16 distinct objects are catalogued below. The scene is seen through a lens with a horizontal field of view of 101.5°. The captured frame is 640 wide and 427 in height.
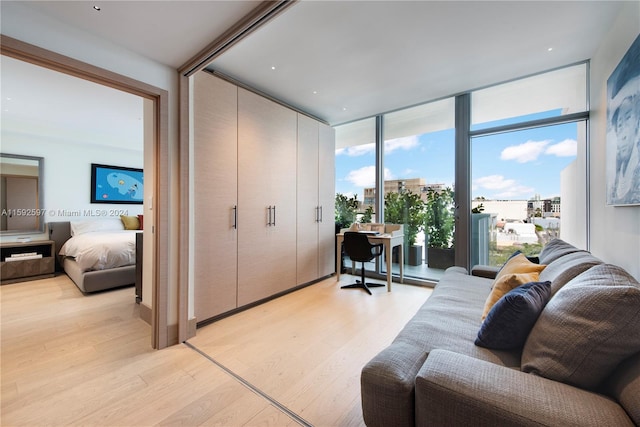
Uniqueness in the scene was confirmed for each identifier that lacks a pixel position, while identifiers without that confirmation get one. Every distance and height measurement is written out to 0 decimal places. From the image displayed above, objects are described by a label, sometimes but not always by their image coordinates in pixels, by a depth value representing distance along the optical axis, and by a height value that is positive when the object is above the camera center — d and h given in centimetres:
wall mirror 417 +30
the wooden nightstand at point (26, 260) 387 -73
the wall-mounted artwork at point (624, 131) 157 +55
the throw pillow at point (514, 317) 112 -46
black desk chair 359 -47
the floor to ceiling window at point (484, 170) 291 +58
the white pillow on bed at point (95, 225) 459 -23
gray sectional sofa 78 -57
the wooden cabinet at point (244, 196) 250 +19
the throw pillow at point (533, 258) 225 -40
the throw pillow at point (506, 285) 148 -41
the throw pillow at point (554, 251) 183 -28
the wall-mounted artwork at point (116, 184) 502 +58
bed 349 -64
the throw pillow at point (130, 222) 513 -18
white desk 367 -47
